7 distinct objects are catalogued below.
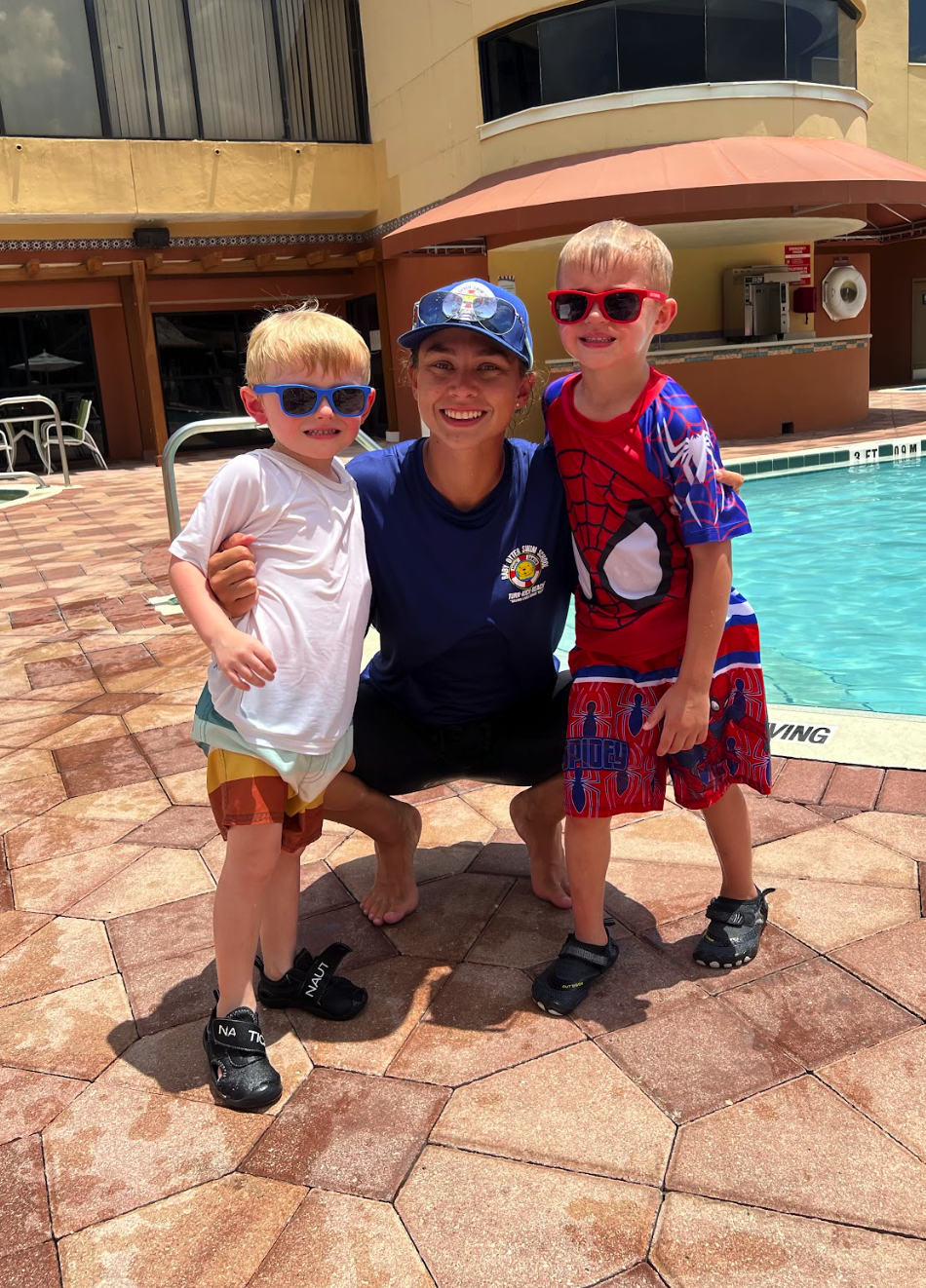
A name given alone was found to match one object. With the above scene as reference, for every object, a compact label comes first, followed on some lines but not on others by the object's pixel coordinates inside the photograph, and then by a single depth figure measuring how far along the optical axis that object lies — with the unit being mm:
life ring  13875
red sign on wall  14094
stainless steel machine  13656
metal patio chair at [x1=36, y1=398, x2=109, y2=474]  14791
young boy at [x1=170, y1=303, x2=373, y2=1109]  1912
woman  2135
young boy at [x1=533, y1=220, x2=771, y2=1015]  2025
